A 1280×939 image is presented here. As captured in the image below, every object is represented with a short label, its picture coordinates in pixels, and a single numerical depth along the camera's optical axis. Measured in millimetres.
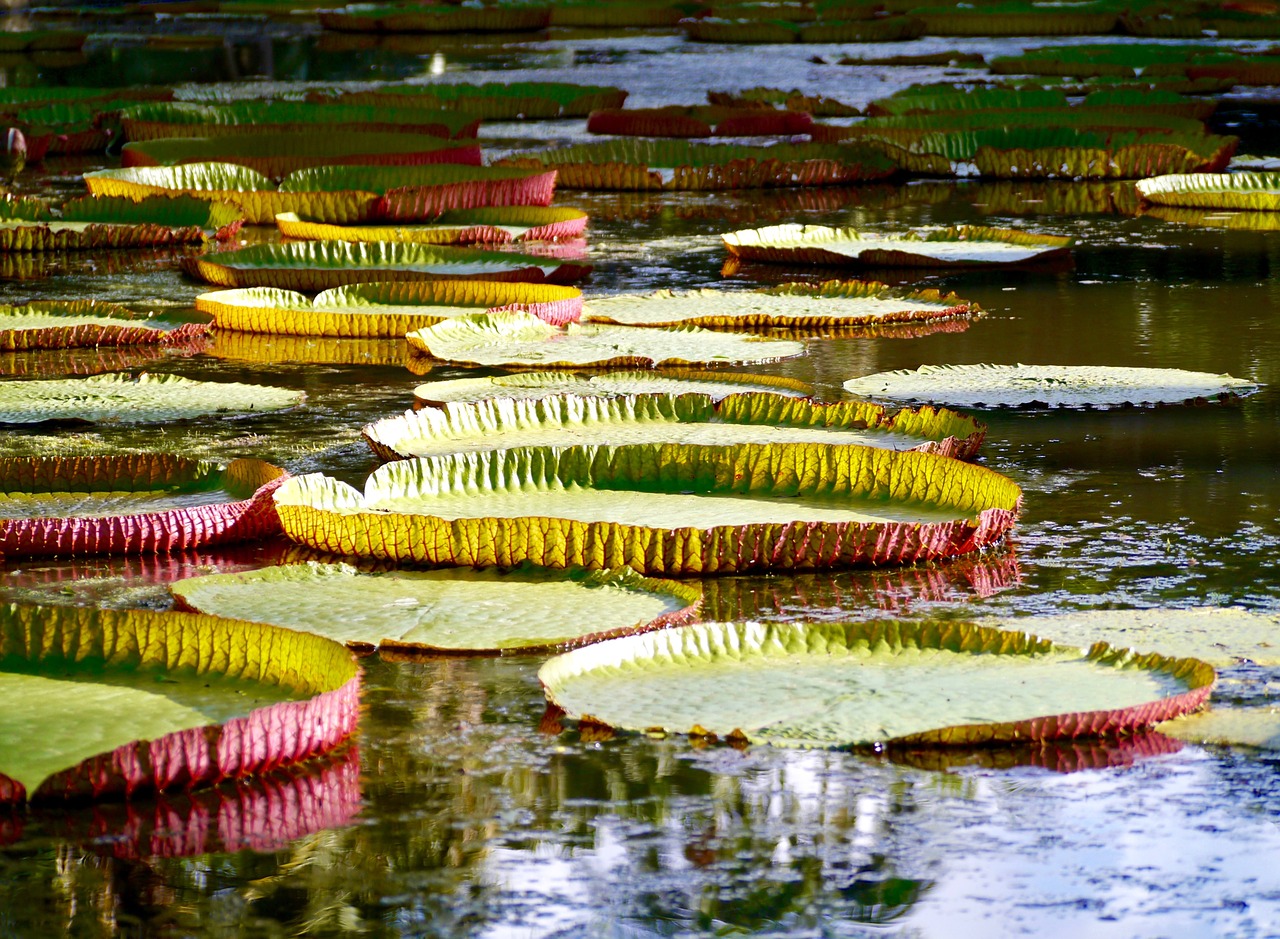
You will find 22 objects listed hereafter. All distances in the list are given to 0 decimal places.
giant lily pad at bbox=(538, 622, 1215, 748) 4418
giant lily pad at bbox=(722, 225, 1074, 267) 12523
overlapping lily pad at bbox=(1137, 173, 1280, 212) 15281
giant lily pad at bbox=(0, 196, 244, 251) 14078
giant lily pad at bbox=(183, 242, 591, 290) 11836
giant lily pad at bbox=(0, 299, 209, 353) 10234
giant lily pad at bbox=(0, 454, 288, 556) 6176
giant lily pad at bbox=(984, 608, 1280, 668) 4996
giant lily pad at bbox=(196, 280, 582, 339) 10625
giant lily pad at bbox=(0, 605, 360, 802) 4141
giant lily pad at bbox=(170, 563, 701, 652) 5145
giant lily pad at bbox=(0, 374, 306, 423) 8312
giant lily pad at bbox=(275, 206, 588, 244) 13586
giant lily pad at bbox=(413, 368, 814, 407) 8461
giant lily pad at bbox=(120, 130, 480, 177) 16984
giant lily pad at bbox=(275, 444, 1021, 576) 5867
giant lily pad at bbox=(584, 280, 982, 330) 10570
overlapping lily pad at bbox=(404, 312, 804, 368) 9391
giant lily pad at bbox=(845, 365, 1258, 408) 8406
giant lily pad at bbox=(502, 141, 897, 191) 17562
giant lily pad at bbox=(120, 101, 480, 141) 19750
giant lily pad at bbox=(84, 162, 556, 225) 14430
